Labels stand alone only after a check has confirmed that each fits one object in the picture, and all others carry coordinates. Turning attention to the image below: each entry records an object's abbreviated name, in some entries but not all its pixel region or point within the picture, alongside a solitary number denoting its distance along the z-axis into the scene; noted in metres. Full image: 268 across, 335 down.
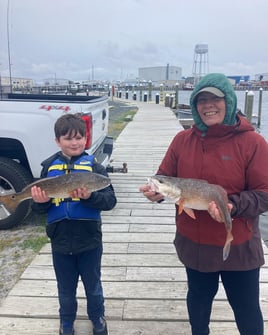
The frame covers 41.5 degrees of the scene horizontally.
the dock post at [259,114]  25.69
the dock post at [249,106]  22.78
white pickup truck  4.45
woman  2.19
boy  2.64
